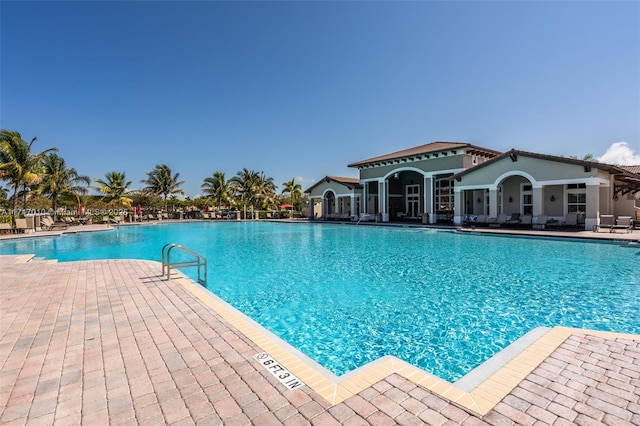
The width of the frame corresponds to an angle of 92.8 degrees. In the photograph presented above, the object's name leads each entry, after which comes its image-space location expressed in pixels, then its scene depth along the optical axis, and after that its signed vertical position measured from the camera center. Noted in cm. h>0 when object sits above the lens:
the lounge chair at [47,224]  2203 -67
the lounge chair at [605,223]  1609 -102
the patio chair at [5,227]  1851 -71
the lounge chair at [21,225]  1911 -62
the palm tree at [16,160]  1995 +376
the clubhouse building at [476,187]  1741 +144
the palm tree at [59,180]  2850 +339
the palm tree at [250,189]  4125 +304
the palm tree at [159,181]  3941 +412
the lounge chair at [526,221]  1878 -94
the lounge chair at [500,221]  1944 -94
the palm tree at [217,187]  4084 +331
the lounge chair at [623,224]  1556 -107
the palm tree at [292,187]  4506 +345
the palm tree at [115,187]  3460 +300
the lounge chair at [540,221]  1764 -90
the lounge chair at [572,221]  1714 -91
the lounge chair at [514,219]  1920 -84
